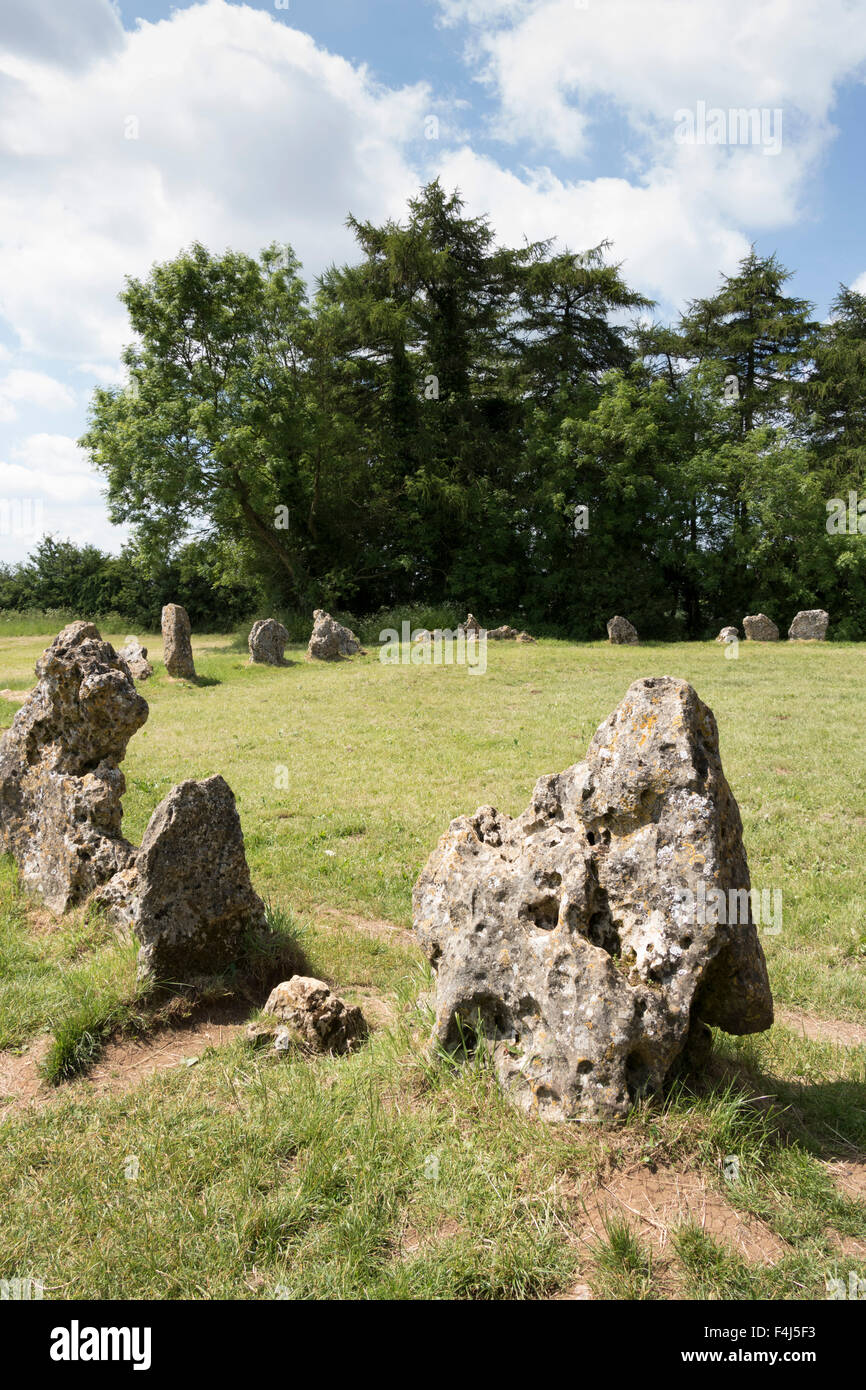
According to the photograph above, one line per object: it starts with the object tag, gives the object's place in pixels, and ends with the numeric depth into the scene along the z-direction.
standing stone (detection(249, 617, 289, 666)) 23.14
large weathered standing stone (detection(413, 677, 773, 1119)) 3.52
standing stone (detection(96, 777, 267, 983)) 5.25
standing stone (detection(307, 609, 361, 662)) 24.20
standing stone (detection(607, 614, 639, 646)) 28.83
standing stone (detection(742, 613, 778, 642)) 28.23
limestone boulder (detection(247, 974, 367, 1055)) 4.67
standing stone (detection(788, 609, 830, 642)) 28.34
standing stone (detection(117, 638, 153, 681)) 20.36
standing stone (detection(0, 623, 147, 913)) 6.41
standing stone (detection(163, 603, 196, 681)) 19.86
